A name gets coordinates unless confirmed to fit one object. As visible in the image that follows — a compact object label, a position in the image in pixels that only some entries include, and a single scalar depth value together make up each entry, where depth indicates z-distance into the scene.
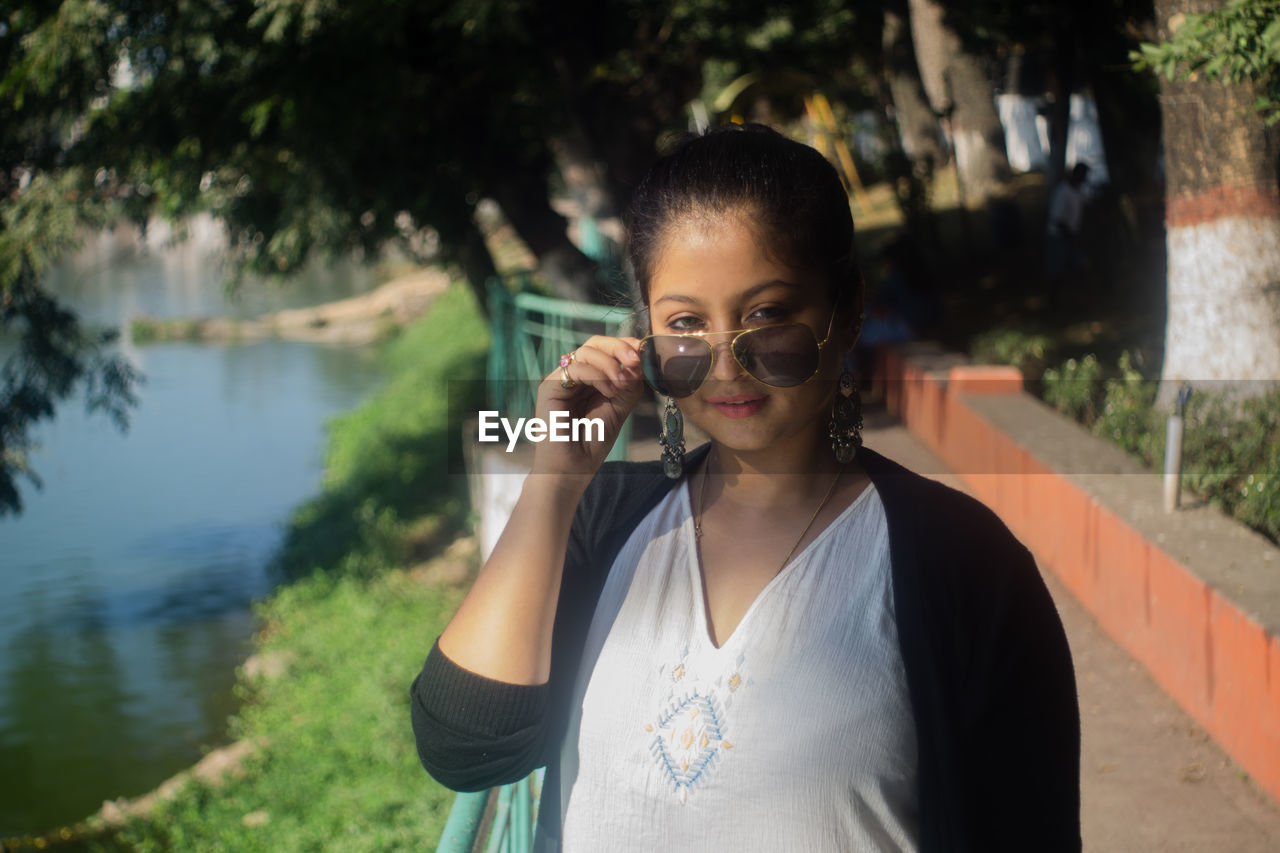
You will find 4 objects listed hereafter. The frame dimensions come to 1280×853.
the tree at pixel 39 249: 8.23
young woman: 1.27
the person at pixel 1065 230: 10.62
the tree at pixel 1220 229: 5.18
